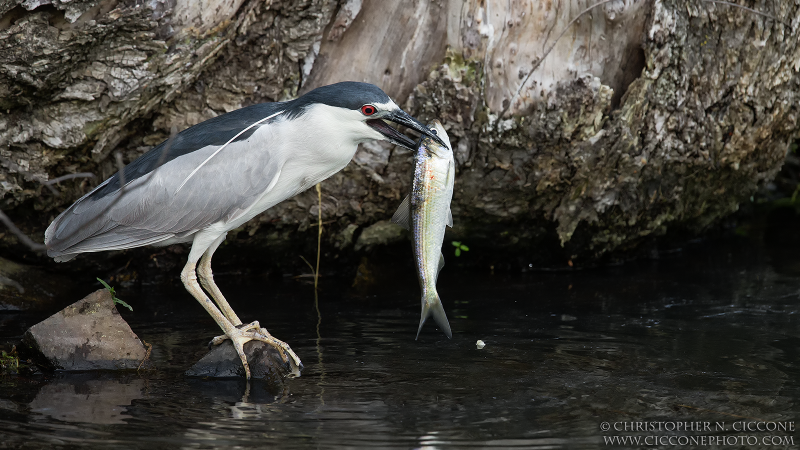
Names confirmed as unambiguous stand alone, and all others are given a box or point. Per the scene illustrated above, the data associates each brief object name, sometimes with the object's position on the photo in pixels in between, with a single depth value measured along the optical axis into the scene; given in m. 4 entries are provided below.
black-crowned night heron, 8.55
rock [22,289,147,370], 8.73
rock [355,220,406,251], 12.87
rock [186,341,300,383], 8.67
